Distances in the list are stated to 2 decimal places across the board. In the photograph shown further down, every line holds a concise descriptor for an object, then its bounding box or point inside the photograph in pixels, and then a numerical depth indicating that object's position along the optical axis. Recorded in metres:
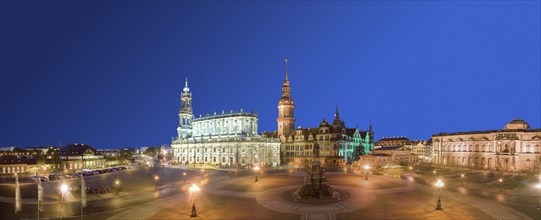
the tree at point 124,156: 117.97
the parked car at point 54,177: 67.90
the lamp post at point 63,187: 32.45
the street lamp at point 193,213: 31.83
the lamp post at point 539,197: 34.91
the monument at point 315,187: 41.81
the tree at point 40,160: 81.46
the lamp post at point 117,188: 46.35
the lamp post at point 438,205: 34.06
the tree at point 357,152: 107.19
